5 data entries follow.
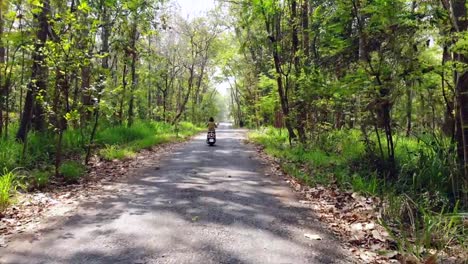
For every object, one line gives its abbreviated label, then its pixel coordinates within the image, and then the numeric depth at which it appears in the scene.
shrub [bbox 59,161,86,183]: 8.00
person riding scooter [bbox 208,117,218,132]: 17.63
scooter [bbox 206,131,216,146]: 17.36
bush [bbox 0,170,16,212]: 5.69
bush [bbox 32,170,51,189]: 7.15
